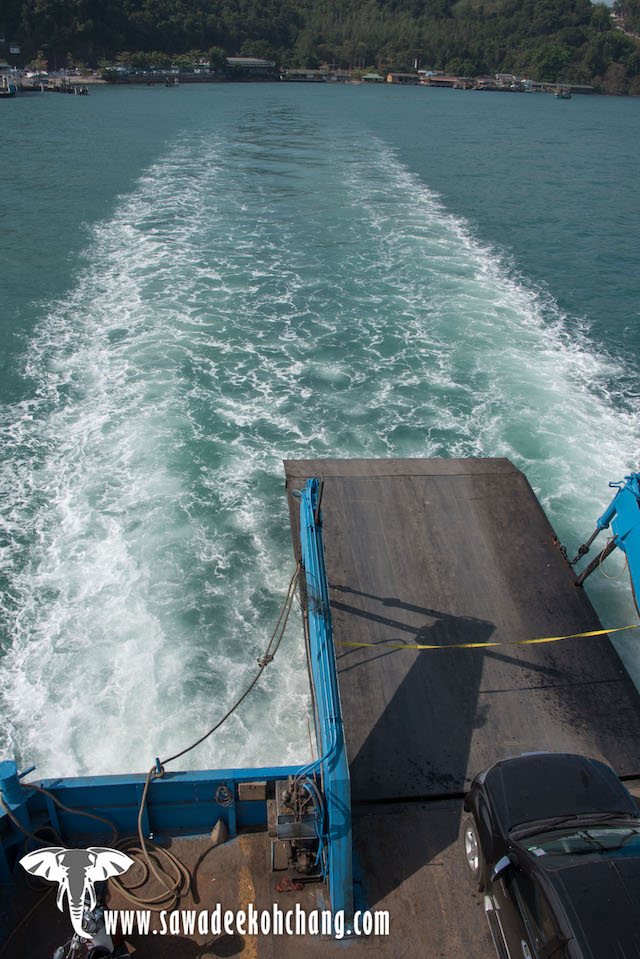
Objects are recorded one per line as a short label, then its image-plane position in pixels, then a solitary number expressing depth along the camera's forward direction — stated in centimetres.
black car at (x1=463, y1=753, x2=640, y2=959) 520
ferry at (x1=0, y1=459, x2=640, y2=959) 626
